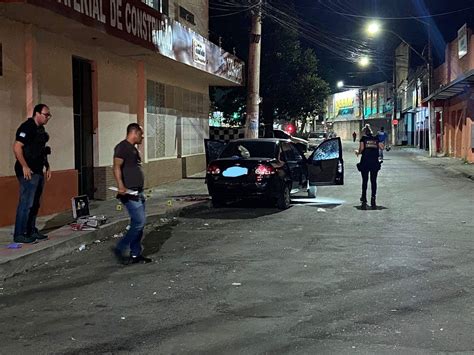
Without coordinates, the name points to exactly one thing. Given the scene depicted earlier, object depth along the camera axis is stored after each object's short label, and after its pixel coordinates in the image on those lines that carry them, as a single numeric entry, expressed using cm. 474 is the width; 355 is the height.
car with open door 1218
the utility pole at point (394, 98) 5707
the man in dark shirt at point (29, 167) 783
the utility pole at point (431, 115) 3211
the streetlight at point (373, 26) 3253
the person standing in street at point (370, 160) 1302
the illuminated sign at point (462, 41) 2862
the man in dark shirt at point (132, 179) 733
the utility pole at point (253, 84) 1912
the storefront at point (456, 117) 2692
